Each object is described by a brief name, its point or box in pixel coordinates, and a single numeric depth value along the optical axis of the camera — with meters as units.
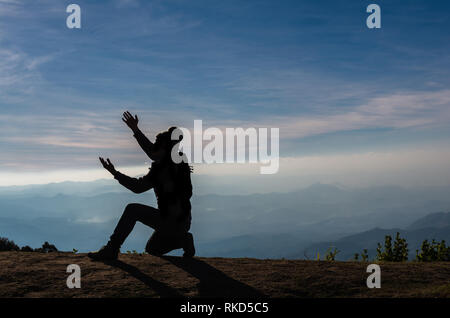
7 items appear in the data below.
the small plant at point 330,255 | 12.68
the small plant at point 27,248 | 12.46
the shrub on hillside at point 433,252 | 12.62
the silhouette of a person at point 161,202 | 8.02
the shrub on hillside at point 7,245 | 13.89
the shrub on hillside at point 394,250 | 13.31
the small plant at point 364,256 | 12.00
